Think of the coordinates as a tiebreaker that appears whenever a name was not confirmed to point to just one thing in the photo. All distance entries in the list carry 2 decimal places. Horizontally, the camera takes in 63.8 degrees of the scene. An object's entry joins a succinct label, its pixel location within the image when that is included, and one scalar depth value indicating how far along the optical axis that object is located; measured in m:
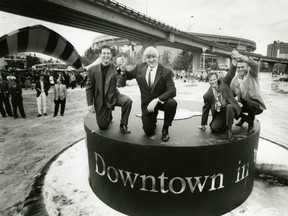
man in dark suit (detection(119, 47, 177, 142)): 3.26
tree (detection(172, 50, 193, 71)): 72.25
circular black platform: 3.04
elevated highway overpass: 20.03
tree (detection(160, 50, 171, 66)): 71.88
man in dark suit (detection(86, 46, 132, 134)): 3.60
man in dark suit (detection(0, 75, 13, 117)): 10.84
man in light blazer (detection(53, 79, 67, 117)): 10.73
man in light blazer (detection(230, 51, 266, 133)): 3.72
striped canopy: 13.56
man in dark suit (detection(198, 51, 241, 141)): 3.36
